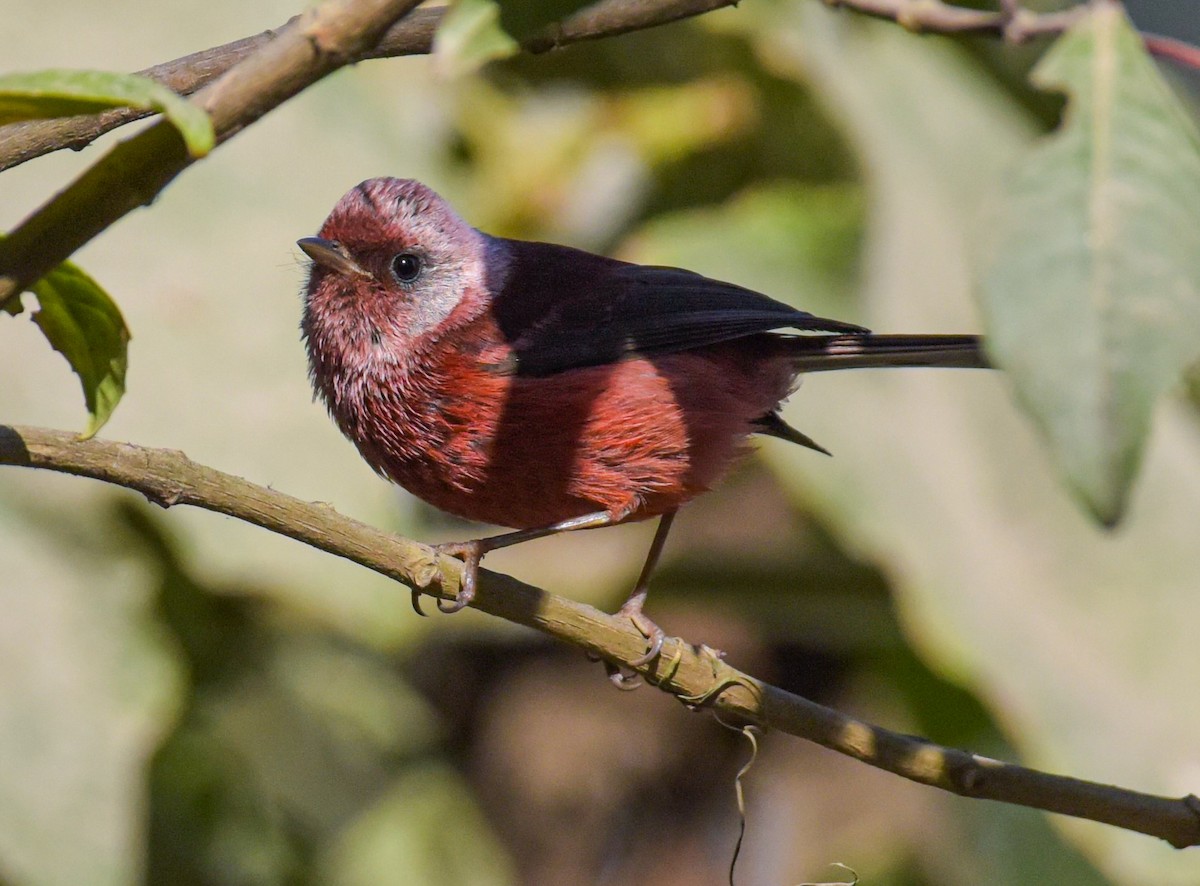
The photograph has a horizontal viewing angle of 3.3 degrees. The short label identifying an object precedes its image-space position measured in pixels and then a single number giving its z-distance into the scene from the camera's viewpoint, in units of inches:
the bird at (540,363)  125.9
